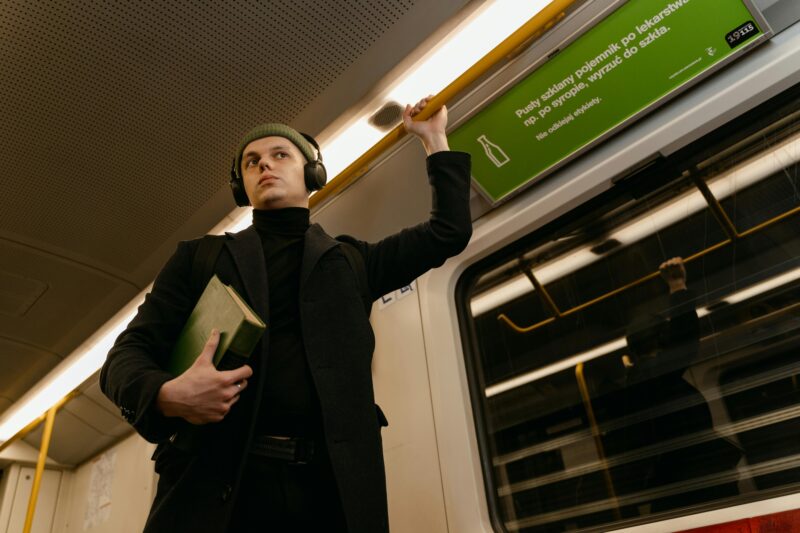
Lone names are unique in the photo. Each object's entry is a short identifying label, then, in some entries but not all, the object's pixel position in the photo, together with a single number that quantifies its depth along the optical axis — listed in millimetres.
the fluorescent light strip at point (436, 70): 2244
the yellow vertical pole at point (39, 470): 4535
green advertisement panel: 1922
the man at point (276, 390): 1322
